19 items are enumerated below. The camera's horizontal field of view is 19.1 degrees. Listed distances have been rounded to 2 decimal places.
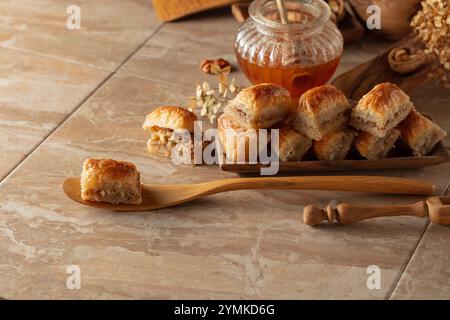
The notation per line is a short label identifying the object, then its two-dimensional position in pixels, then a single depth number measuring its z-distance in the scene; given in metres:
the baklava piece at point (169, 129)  1.14
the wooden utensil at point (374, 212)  1.06
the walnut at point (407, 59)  1.24
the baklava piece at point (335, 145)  1.10
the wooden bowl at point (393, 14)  1.28
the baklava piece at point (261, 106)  1.09
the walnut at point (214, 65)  1.27
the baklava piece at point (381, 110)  1.09
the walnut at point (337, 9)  1.32
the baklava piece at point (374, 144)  1.10
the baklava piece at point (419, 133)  1.11
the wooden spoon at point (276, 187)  1.08
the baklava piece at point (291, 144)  1.10
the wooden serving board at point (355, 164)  1.10
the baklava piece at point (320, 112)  1.09
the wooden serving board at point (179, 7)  1.38
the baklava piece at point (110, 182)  1.07
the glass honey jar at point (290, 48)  1.18
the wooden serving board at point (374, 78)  1.22
